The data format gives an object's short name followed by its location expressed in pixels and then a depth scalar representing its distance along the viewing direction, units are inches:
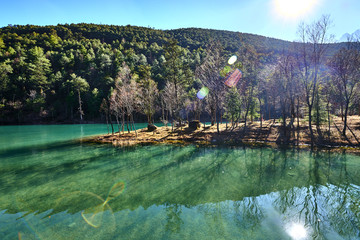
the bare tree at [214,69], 1122.7
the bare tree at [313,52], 978.2
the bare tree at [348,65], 928.9
